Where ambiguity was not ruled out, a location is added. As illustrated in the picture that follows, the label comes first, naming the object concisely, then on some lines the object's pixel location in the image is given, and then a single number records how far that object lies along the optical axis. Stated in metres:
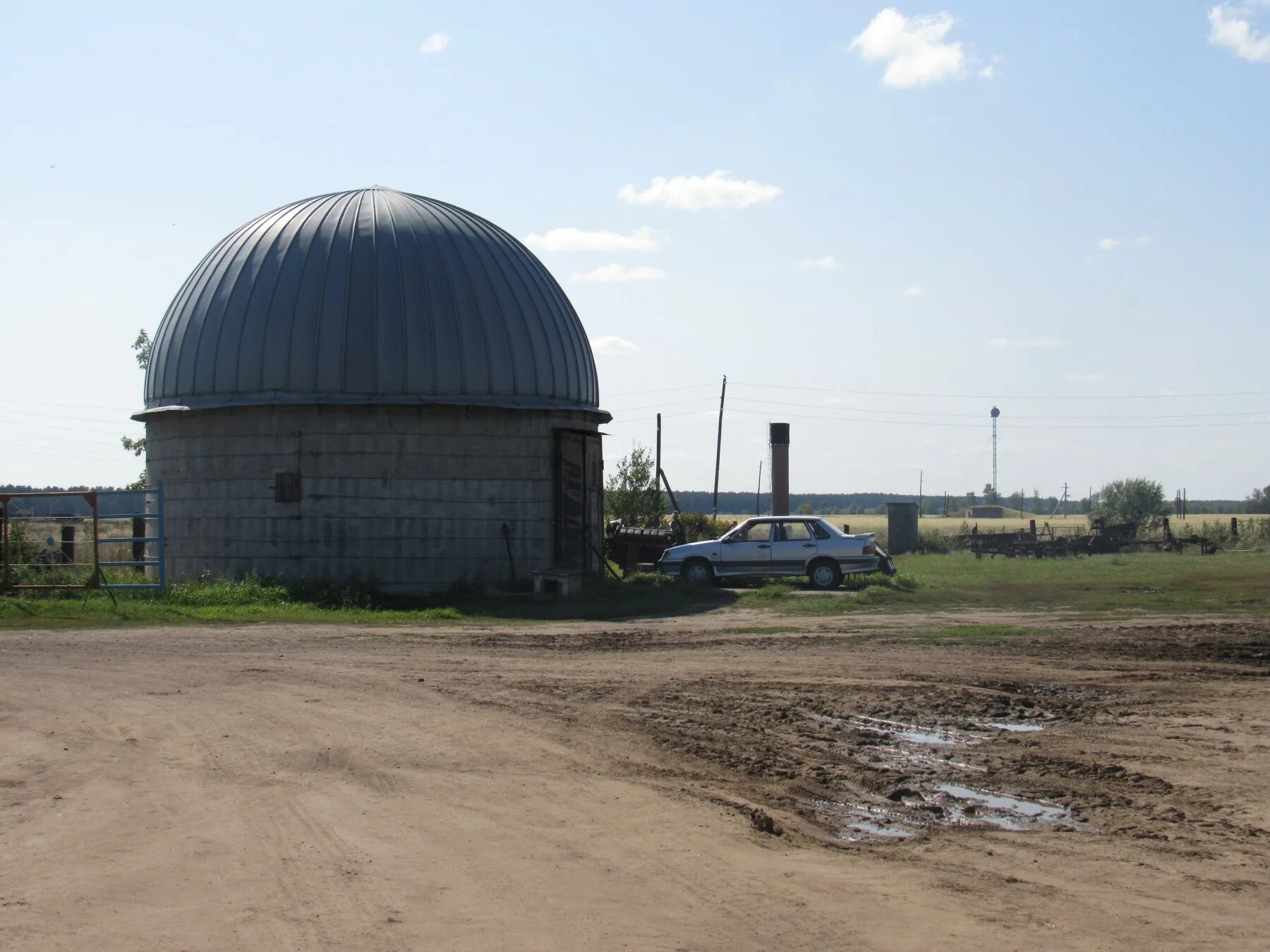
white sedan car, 24.33
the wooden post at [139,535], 25.23
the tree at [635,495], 39.59
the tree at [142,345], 39.97
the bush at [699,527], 34.72
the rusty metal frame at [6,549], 20.06
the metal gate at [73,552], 20.52
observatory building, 22.25
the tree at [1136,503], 65.06
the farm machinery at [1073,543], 39.97
